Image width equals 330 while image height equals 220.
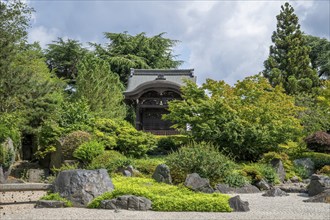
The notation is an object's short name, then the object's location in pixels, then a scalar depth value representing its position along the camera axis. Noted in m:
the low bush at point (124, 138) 15.53
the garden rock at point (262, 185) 12.61
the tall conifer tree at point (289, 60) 27.92
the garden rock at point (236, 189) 11.47
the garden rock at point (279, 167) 14.46
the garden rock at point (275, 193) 10.91
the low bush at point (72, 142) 15.00
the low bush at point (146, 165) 13.26
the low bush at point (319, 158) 16.17
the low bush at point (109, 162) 13.05
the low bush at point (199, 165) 11.84
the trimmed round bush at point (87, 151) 14.02
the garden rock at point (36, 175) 15.39
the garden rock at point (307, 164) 15.97
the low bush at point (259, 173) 13.00
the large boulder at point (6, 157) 14.29
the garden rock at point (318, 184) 10.60
